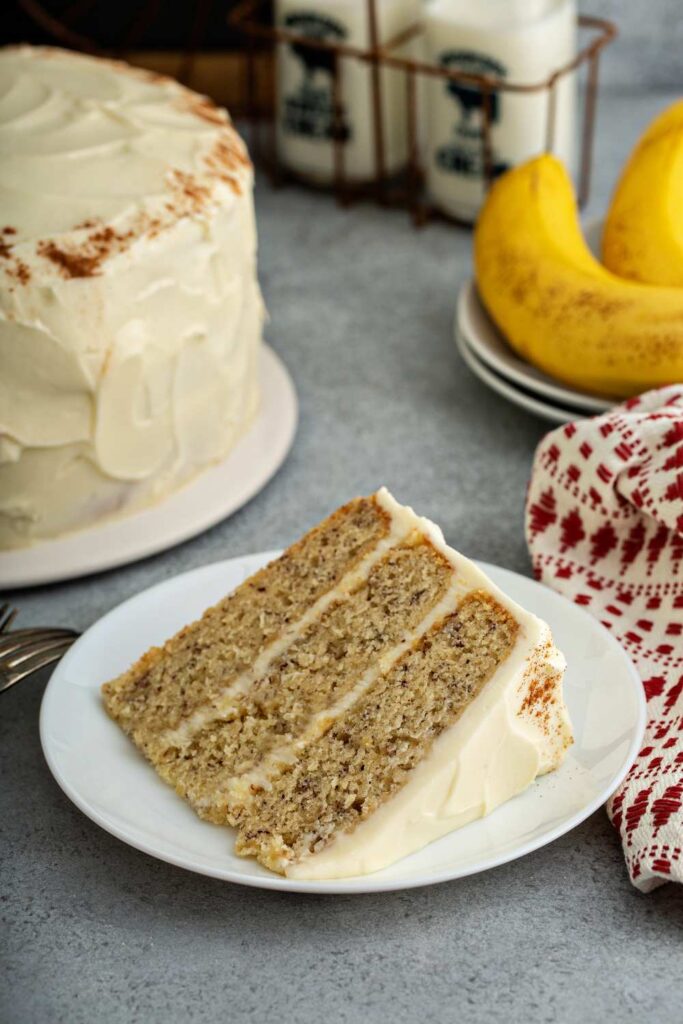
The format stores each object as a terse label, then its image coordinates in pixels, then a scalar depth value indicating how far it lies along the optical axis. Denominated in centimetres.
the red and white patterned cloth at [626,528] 113
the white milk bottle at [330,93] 191
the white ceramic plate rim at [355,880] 85
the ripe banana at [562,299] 134
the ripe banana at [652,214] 146
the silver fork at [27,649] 107
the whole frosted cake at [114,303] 121
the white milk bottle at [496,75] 178
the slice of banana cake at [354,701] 90
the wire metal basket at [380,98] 180
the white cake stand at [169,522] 129
